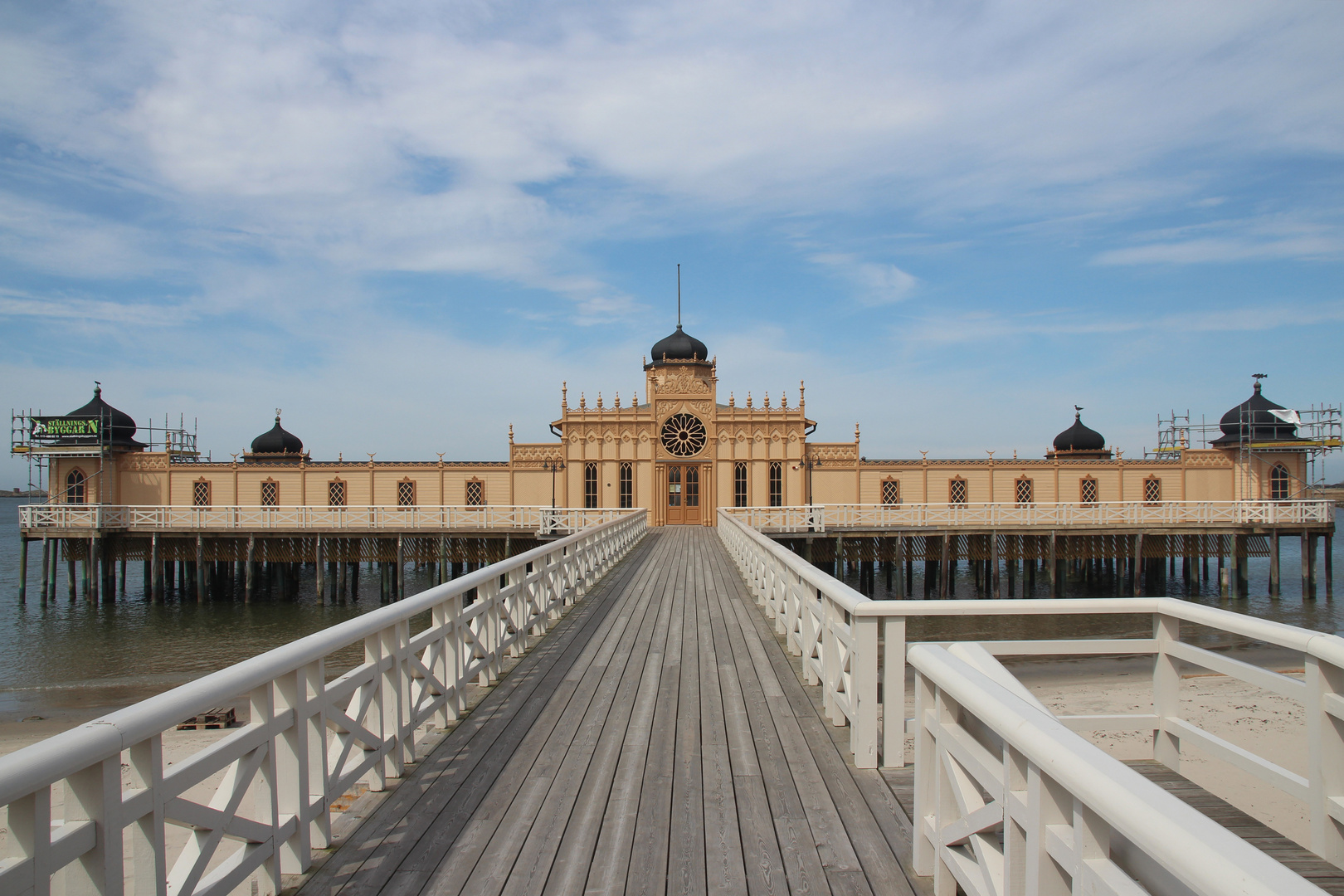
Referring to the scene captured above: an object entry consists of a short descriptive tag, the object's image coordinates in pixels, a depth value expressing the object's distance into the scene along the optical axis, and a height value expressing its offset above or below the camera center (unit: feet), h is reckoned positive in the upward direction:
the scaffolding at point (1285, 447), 93.04 +2.25
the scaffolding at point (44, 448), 96.17 +3.59
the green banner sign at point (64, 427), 96.53 +6.28
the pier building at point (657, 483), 90.43 -1.64
